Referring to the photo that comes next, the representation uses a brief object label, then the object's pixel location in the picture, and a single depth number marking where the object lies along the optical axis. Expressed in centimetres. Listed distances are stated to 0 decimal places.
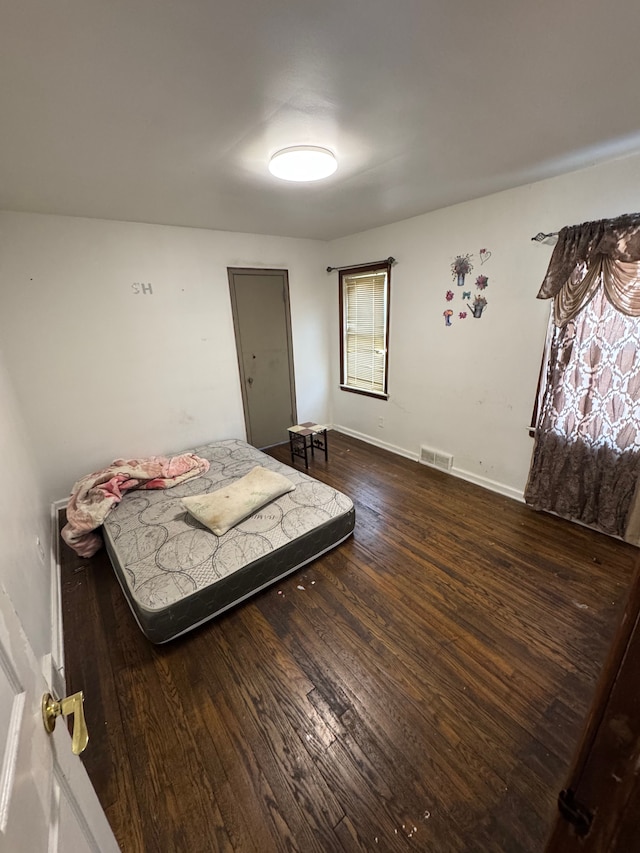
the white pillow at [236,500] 223
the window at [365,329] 378
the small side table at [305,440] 368
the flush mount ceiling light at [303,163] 172
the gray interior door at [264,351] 372
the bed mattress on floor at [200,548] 176
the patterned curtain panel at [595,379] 207
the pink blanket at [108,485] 239
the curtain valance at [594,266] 200
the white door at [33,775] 46
